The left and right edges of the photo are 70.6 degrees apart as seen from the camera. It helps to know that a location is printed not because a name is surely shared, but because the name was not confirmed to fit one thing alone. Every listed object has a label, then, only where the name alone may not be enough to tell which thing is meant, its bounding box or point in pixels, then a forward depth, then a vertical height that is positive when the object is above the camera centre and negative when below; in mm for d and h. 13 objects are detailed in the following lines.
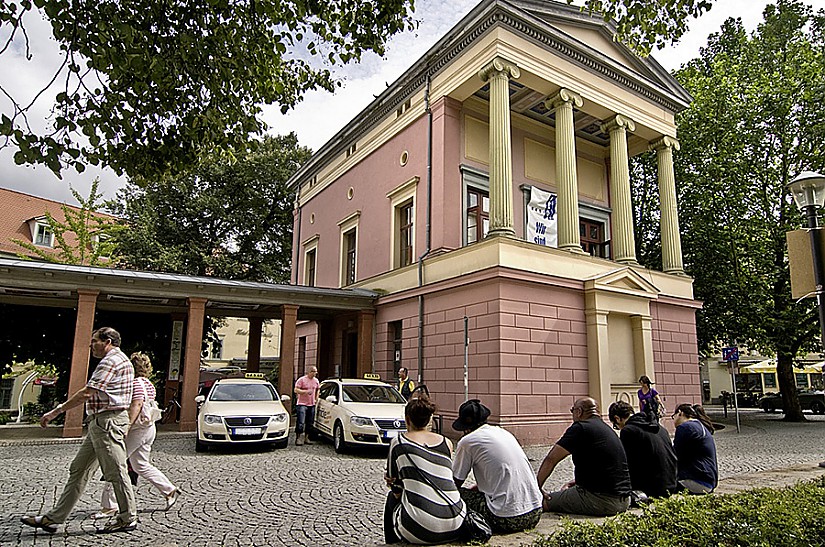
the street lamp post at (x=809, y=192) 7949 +2563
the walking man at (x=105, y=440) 5930 -705
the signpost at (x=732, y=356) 20078 +707
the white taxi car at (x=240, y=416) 12180 -925
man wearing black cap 4945 -871
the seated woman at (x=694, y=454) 6648 -887
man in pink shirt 14312 -734
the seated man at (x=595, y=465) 5605 -854
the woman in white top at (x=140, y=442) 6512 -799
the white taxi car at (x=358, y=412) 12539 -863
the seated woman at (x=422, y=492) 4391 -893
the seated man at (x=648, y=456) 6199 -844
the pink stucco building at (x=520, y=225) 15555 +4870
